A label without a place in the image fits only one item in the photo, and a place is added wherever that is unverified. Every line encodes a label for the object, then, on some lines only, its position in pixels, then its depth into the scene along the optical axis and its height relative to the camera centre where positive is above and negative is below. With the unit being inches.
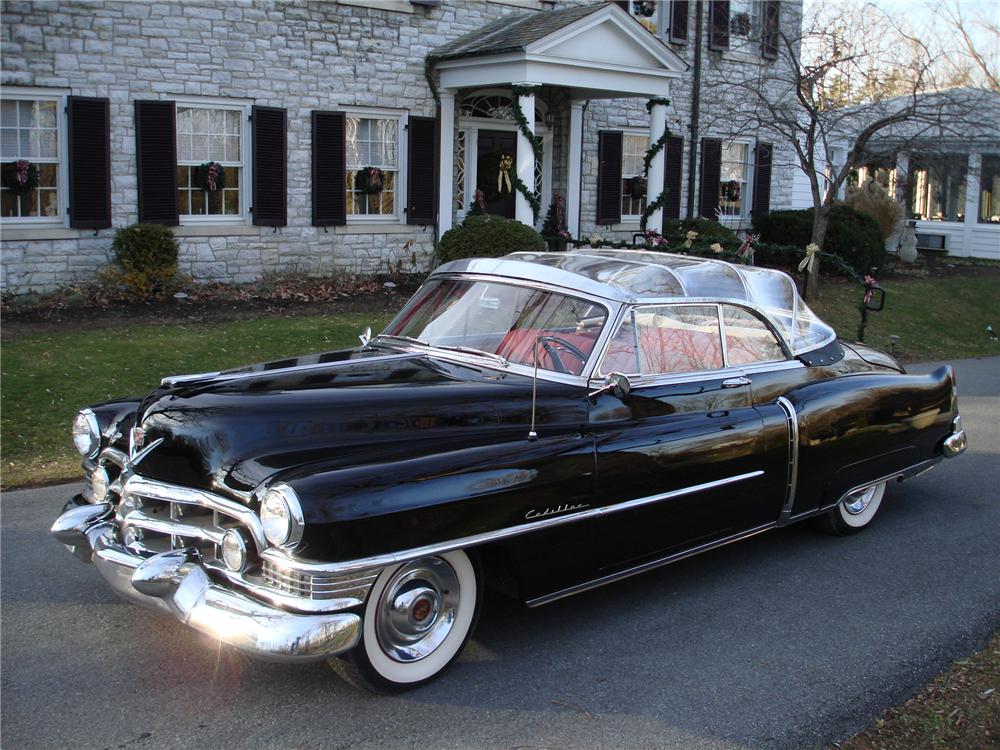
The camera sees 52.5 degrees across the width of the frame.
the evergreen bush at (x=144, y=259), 509.4 -18.1
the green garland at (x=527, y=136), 607.5 +56.9
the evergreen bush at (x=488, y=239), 575.2 -4.6
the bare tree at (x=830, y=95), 639.8 +104.5
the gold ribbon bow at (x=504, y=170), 690.8 +41.5
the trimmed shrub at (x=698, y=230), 696.4 +3.9
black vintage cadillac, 148.9 -38.7
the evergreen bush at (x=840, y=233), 742.5 +4.3
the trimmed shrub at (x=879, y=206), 863.7 +28.8
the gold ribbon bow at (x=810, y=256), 479.5 -9.3
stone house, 506.0 +60.5
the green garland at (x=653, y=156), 697.5 +52.4
